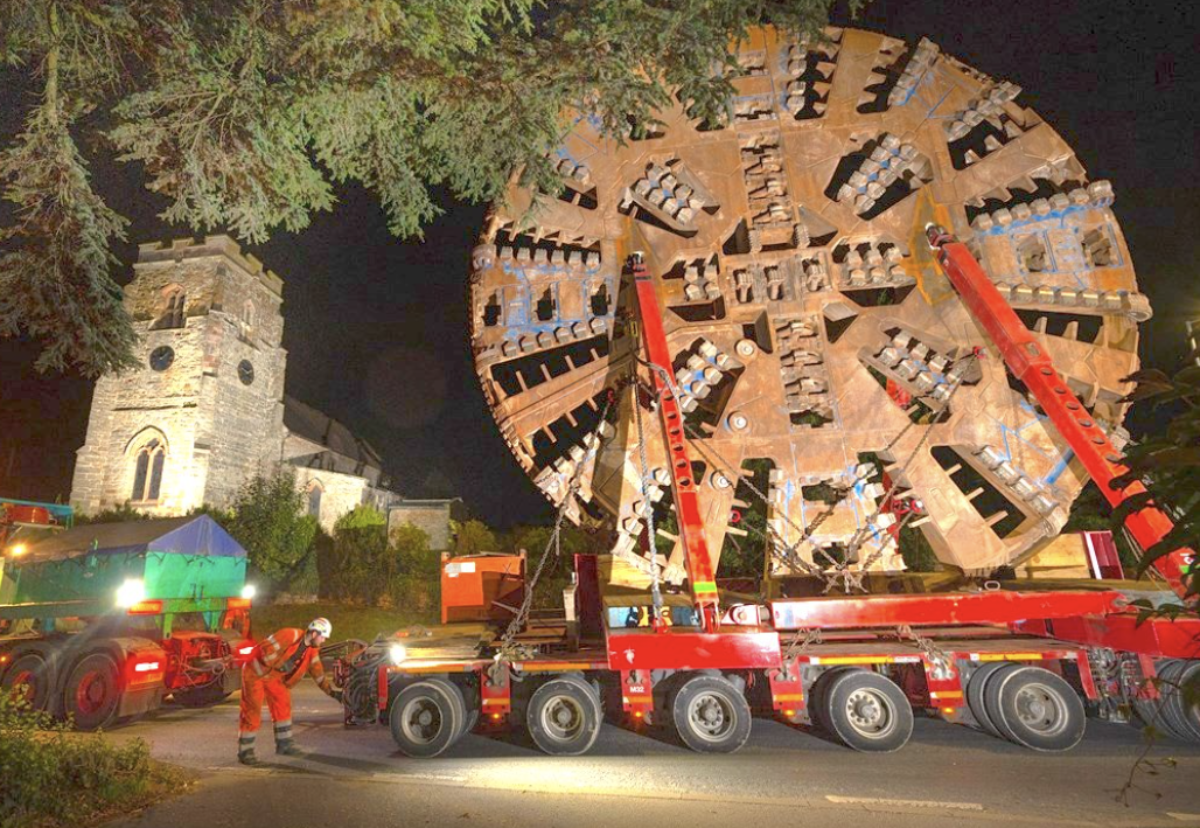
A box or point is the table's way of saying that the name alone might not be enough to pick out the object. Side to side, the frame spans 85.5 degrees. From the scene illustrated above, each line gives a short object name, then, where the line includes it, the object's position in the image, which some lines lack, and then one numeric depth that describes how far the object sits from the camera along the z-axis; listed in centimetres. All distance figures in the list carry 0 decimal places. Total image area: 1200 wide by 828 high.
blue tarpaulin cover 1235
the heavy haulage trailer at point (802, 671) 702
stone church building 3228
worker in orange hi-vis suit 684
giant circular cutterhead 954
